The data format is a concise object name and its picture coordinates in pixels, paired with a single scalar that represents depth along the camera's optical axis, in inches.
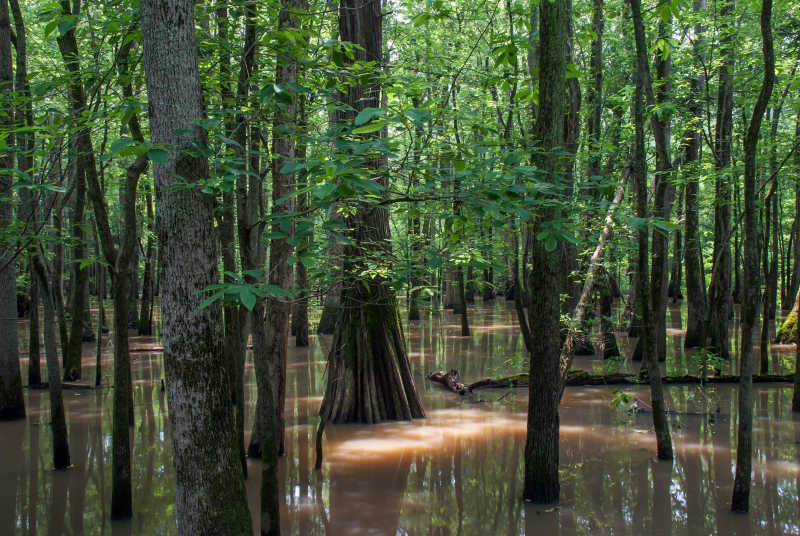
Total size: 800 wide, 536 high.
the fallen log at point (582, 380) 446.3
